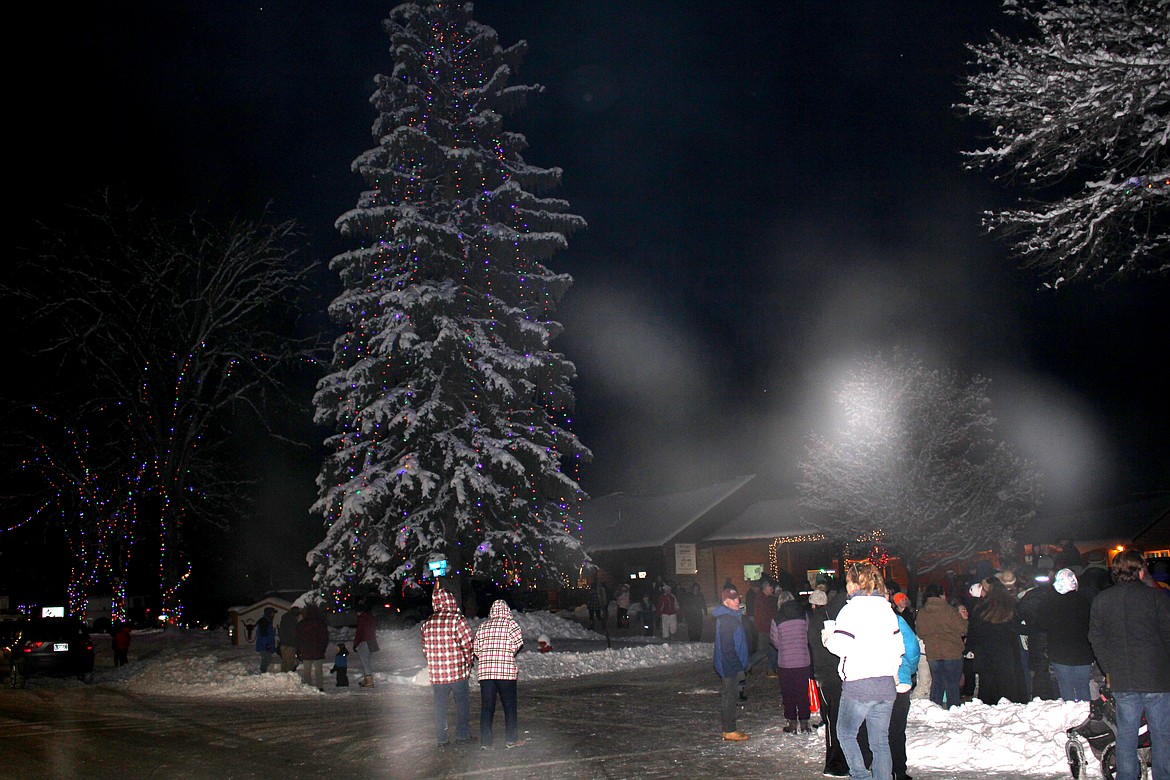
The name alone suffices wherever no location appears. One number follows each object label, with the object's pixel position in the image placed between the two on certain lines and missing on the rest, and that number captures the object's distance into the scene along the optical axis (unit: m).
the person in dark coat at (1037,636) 11.77
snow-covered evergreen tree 26.48
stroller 8.13
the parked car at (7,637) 23.62
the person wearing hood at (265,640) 22.52
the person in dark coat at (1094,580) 12.24
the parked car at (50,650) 22.70
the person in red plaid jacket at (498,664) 11.54
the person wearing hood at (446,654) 11.80
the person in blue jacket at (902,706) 8.33
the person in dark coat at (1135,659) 7.28
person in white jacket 7.42
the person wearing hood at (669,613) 29.88
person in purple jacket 11.91
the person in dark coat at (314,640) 18.84
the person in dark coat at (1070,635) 10.69
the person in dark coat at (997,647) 12.22
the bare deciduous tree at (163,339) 33.00
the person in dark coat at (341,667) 20.17
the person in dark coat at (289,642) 21.48
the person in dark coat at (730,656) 11.64
